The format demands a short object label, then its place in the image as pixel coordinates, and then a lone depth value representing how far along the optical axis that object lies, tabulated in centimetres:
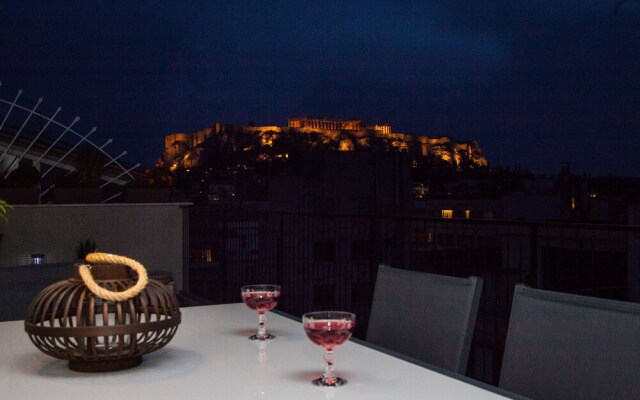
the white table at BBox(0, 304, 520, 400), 123
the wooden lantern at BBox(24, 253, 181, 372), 133
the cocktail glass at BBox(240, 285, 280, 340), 175
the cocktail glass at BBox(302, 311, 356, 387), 130
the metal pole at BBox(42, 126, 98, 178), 927
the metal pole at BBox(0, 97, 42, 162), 966
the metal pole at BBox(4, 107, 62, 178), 967
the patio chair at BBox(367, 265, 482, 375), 184
